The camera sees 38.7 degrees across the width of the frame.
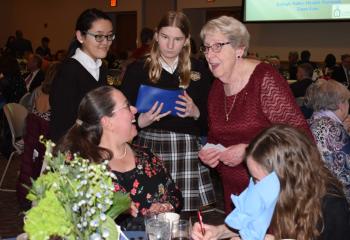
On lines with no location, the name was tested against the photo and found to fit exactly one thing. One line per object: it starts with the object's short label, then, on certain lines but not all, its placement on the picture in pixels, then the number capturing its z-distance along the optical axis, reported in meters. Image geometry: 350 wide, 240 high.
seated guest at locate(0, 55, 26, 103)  7.11
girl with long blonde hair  2.90
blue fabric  1.53
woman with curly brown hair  1.75
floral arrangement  1.19
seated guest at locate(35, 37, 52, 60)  12.55
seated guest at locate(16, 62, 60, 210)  4.00
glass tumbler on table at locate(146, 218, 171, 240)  1.74
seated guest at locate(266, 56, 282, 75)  8.09
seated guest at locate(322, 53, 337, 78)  9.39
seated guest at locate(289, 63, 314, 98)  6.72
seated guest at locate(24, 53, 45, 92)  7.77
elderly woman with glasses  2.38
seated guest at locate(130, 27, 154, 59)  6.13
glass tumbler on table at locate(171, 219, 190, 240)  1.77
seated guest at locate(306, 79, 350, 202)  3.37
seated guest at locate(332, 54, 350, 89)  8.45
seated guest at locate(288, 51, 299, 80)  9.25
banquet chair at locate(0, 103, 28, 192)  5.12
